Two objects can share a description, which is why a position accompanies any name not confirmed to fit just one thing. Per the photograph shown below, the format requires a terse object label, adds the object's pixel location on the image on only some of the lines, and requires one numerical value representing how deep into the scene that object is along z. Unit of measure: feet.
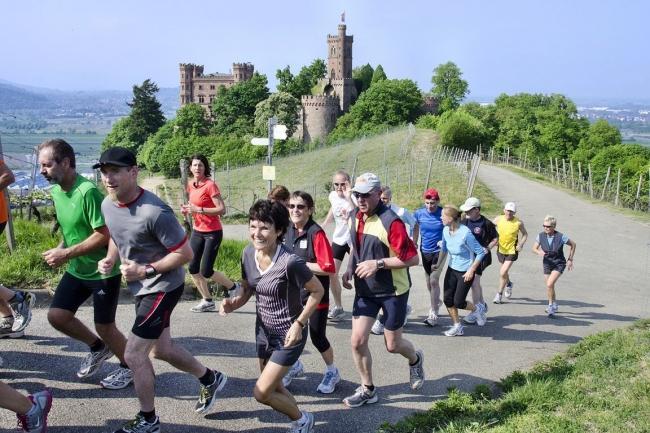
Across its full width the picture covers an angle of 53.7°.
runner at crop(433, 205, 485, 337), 25.34
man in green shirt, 16.21
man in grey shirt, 14.42
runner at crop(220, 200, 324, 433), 14.61
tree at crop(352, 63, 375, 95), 393.09
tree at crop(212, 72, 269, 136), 336.90
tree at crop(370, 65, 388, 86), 369.63
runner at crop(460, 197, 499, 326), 28.07
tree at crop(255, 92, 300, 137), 305.12
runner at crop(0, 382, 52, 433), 13.73
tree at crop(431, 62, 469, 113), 366.63
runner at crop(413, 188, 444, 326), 27.48
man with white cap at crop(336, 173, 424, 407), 17.46
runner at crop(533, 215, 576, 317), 31.17
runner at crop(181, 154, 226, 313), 24.52
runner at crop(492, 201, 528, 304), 33.30
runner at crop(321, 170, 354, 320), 25.59
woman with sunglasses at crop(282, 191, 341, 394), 18.29
